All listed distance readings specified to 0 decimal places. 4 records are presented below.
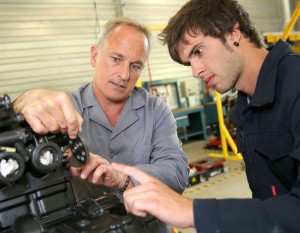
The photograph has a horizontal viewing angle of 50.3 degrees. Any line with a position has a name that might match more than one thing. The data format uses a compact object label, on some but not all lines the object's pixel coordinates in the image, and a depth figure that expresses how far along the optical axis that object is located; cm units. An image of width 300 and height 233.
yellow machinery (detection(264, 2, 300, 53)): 520
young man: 88
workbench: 692
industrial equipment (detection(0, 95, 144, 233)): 85
